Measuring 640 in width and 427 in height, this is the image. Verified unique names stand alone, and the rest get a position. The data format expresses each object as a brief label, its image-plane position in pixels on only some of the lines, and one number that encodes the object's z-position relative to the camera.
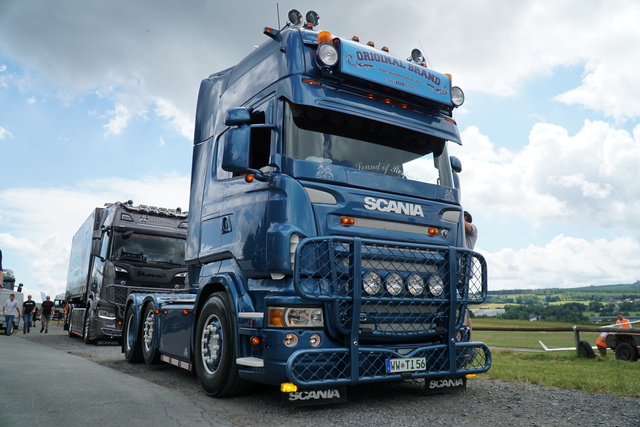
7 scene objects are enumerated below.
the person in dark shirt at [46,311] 22.44
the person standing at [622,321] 14.09
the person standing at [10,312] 18.25
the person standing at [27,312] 20.95
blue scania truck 4.82
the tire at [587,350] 11.80
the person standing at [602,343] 13.58
